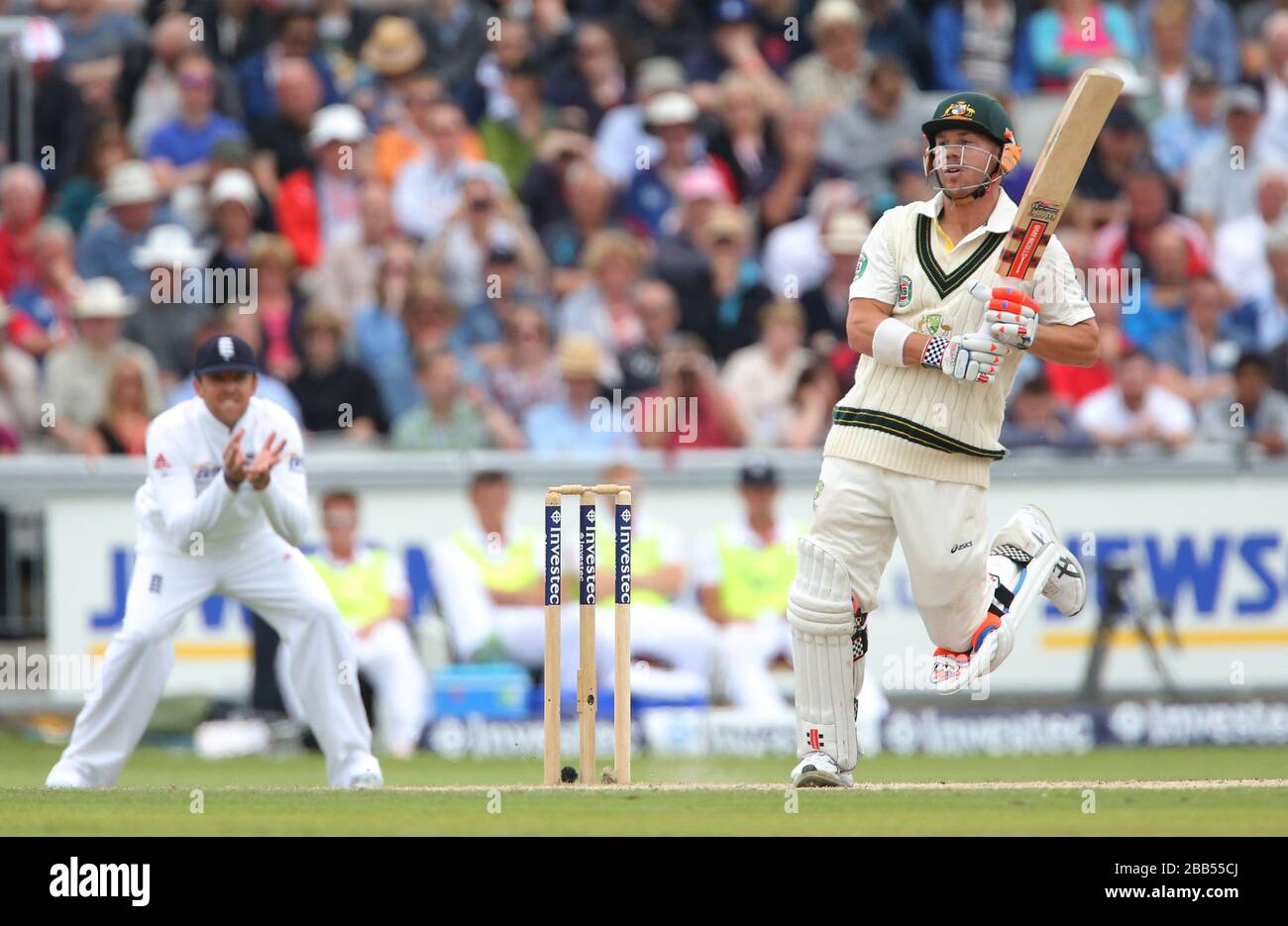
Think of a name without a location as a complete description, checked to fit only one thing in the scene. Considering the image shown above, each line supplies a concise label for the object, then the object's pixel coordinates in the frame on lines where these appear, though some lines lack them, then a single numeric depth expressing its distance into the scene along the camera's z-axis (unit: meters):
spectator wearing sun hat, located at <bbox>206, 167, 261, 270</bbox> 14.67
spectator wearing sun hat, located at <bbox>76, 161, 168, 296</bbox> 14.91
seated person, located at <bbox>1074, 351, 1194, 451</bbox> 14.12
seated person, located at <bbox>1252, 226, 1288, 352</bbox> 15.30
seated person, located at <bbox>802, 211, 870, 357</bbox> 14.90
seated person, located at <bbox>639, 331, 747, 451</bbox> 13.96
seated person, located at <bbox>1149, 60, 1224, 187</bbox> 16.56
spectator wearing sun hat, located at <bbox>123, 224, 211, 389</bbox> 14.35
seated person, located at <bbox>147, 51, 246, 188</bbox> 15.68
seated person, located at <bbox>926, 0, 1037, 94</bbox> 16.98
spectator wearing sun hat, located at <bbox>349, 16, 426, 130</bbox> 16.23
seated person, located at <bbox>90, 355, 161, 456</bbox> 13.48
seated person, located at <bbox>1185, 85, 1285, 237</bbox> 16.22
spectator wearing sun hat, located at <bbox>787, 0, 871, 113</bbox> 16.56
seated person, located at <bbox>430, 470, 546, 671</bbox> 12.83
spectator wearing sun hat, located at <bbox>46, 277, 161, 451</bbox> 13.86
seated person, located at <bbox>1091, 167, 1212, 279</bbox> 15.45
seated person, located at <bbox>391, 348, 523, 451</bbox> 13.81
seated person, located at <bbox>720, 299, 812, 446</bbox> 14.33
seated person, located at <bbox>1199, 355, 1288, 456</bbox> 14.17
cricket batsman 8.25
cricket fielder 9.53
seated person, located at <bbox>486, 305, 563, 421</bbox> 14.27
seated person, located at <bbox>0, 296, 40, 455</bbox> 13.89
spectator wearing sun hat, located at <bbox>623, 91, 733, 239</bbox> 15.80
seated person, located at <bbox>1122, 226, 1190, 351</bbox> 15.08
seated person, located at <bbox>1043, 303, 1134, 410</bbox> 14.64
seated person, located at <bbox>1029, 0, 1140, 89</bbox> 16.84
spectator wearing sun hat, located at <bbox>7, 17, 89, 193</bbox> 15.67
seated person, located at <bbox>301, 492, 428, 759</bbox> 12.60
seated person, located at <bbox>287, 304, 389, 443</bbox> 14.00
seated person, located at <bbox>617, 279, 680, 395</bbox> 14.25
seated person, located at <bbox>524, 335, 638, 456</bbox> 14.03
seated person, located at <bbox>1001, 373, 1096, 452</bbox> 13.59
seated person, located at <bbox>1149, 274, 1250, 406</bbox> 14.89
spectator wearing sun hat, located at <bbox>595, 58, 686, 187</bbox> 16.03
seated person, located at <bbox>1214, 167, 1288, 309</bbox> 15.58
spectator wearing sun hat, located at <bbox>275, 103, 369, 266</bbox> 15.34
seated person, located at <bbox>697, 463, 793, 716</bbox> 12.94
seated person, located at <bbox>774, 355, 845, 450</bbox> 14.11
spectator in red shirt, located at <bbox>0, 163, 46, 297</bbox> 15.05
